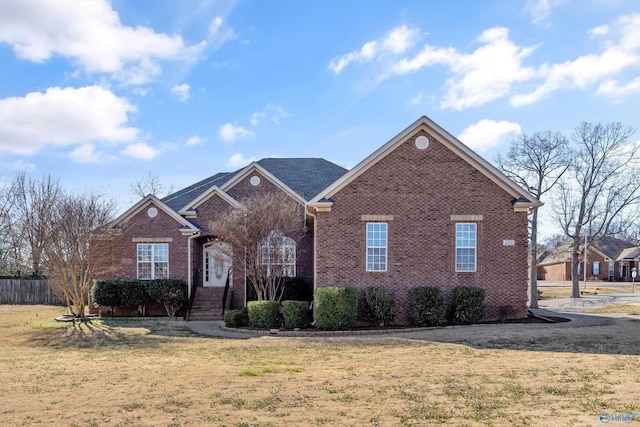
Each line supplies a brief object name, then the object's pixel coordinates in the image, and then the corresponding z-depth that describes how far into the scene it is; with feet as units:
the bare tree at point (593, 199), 98.37
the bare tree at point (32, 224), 67.62
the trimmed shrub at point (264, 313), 52.85
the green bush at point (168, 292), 66.59
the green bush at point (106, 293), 66.95
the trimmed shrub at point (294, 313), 51.55
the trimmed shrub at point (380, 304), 51.96
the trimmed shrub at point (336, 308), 50.19
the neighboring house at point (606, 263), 196.65
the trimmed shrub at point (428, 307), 52.39
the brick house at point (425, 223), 54.70
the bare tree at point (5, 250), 115.24
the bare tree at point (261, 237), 55.88
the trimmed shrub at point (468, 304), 52.85
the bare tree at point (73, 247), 64.13
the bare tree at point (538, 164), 91.50
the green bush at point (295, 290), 67.26
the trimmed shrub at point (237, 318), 55.42
